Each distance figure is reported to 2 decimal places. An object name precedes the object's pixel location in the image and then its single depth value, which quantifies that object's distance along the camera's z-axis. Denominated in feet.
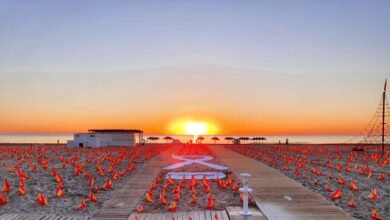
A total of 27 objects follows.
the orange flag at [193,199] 50.77
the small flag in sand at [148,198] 50.88
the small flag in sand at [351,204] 47.47
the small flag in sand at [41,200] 50.21
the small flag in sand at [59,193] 55.42
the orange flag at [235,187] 59.26
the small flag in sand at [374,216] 41.78
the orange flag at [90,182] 64.35
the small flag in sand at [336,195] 52.54
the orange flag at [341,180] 65.71
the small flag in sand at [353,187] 59.92
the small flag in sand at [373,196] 52.54
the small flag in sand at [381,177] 70.16
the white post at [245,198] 38.04
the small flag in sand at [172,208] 45.68
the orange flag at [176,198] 51.23
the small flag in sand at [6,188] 58.18
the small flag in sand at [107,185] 62.69
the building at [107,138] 188.03
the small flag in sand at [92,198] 52.34
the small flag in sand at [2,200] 50.66
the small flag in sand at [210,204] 47.56
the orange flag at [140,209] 44.57
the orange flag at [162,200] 49.52
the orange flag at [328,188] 58.53
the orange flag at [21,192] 56.42
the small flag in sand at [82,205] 48.55
